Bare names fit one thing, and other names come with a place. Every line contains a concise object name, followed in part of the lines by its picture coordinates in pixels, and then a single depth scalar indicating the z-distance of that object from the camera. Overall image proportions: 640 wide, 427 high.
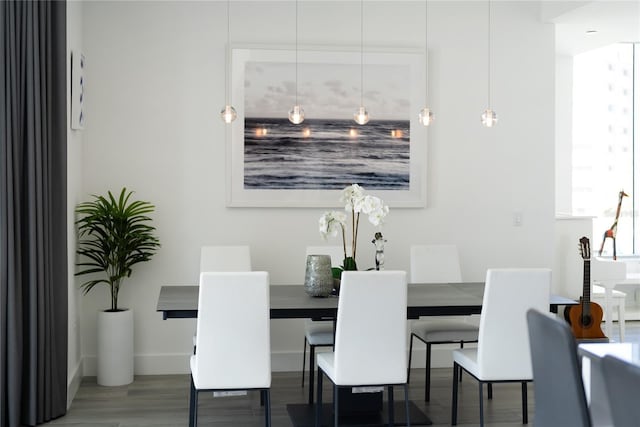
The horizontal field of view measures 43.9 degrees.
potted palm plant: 5.27
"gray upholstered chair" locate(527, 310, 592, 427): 2.29
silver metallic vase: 4.39
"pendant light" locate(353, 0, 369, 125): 5.79
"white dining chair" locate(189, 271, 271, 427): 3.70
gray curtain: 4.03
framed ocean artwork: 5.70
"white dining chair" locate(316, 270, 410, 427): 3.83
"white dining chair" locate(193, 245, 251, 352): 5.31
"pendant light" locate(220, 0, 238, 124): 5.66
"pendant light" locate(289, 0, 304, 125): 4.74
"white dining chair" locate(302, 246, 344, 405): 4.89
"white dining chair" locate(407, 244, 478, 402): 5.20
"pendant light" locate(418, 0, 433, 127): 5.87
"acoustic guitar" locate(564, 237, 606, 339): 5.71
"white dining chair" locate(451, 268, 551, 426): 4.01
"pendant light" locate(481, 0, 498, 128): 5.95
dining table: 4.08
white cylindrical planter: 5.34
